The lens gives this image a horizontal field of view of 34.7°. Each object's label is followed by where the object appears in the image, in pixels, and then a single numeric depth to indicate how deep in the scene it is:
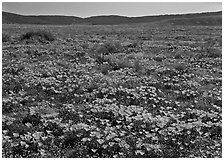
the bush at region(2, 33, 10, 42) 29.78
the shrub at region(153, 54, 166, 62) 20.11
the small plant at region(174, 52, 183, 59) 20.96
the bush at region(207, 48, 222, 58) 21.23
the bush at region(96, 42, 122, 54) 22.95
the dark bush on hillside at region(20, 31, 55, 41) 30.55
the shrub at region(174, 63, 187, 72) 17.03
